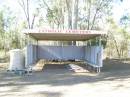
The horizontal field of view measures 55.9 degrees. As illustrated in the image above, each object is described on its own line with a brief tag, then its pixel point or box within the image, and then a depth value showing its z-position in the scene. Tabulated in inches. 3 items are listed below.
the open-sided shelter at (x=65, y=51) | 239.7
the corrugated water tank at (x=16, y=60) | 244.0
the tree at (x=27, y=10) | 568.4
